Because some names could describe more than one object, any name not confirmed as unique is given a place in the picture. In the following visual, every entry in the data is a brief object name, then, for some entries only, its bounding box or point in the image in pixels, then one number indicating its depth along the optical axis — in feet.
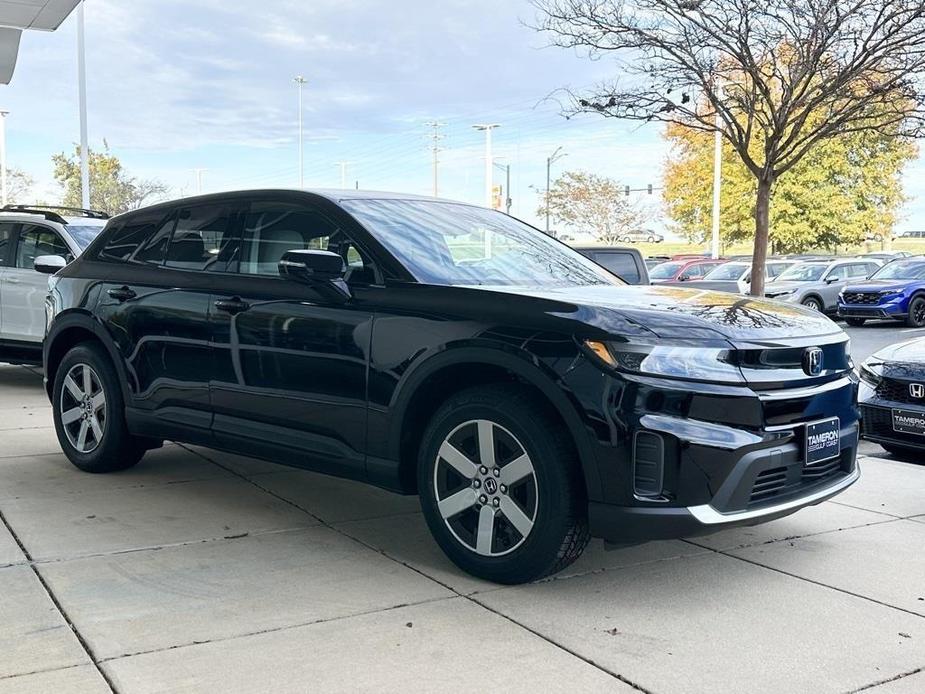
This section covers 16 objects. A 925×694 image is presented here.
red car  89.36
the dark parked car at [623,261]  35.17
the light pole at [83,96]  96.17
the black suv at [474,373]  12.26
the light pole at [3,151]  170.73
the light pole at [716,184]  128.06
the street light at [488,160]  173.58
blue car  70.08
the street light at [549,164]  215.31
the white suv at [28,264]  33.27
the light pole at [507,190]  210.59
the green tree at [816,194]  142.92
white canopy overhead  39.91
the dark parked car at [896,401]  22.44
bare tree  56.13
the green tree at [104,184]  180.65
